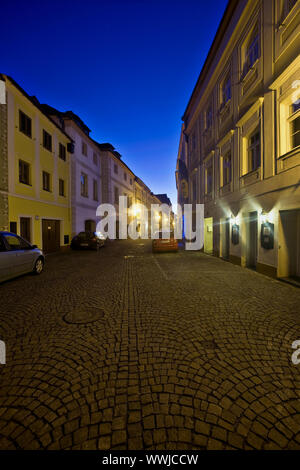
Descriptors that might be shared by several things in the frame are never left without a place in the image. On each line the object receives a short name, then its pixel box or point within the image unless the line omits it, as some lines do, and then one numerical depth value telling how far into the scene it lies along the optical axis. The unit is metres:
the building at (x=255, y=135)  6.61
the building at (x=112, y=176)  26.23
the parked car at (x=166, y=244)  14.84
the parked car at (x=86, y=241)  16.56
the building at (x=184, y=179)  20.33
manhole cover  4.04
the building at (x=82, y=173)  18.52
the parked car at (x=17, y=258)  6.05
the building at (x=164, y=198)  93.11
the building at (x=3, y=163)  10.38
